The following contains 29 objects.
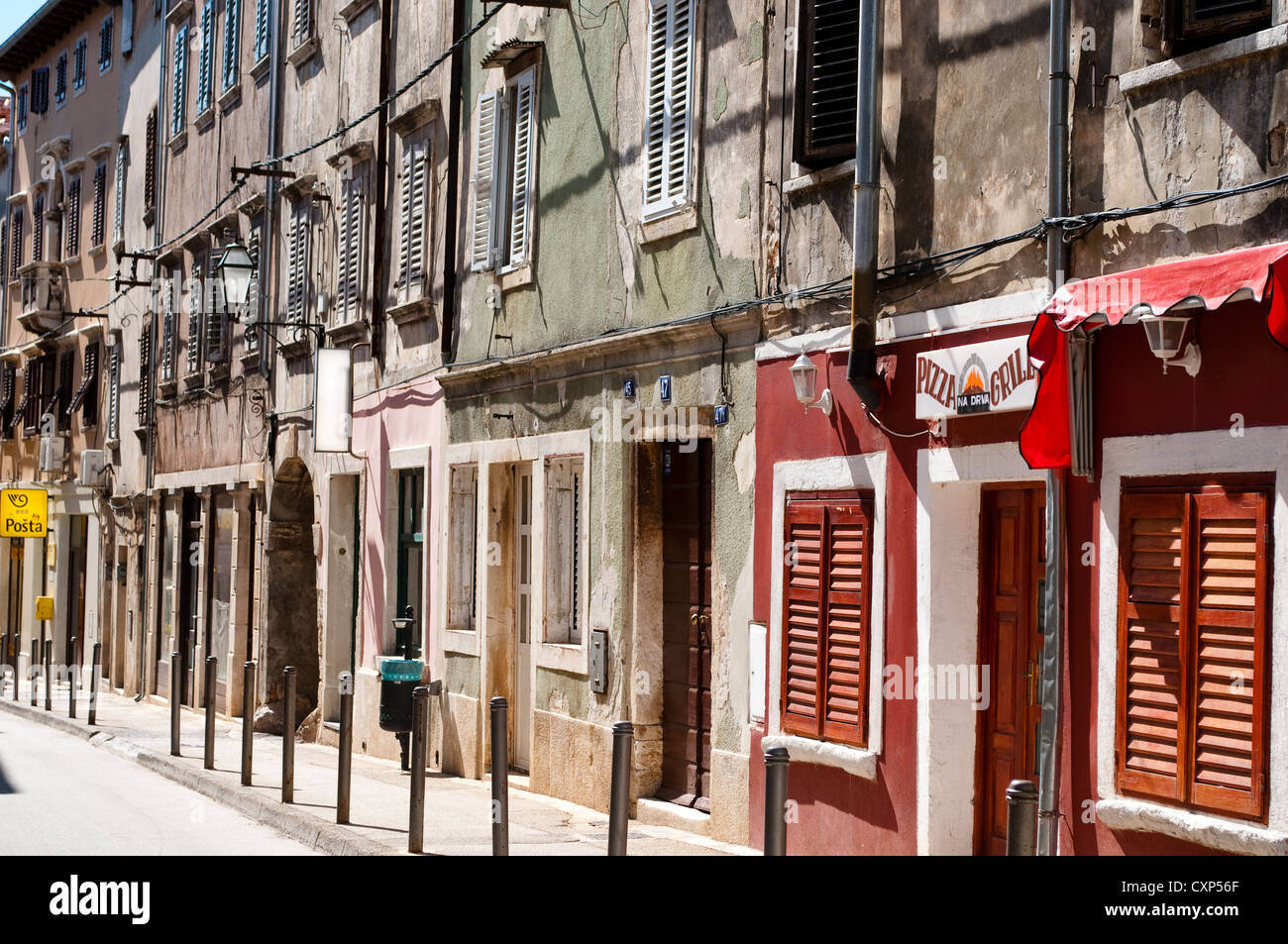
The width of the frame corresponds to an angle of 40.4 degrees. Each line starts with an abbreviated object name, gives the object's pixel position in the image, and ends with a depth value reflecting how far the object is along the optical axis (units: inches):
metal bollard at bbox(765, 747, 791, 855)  281.1
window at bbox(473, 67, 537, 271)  599.5
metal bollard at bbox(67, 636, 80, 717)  862.5
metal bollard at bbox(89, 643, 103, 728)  825.2
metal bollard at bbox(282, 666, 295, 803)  506.0
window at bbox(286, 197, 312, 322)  852.0
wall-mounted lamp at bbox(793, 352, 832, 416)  412.2
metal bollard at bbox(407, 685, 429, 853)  410.6
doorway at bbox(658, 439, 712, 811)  486.9
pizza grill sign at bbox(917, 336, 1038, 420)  339.0
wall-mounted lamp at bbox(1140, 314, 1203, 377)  297.6
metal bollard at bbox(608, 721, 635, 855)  331.9
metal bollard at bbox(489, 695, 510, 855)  359.9
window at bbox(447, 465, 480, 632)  647.8
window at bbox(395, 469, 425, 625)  709.3
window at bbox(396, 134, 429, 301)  699.4
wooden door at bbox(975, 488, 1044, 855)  358.6
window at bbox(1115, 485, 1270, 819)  287.6
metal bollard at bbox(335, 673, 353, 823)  462.0
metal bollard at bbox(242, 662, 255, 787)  579.5
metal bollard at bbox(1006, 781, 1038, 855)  243.6
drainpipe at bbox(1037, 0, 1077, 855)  328.8
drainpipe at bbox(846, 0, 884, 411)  384.5
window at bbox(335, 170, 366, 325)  776.3
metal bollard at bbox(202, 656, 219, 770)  634.2
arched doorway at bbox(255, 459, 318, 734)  863.7
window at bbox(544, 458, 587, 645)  566.6
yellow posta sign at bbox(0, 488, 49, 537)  1115.9
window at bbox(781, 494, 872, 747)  401.7
